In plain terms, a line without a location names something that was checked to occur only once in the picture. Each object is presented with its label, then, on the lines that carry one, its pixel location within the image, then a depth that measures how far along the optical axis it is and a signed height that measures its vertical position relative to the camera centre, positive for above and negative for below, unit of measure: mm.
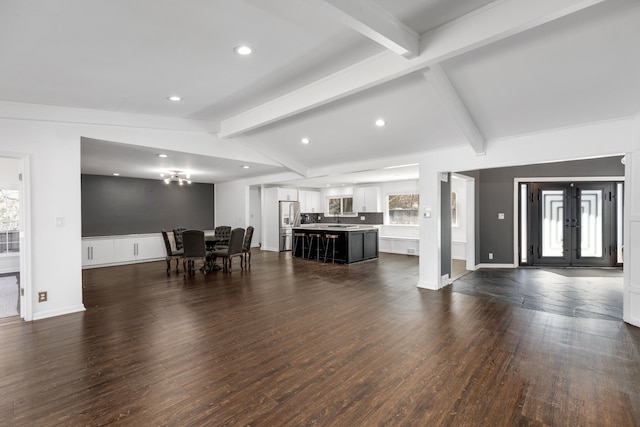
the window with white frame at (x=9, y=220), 6422 -123
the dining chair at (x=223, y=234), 8023 -580
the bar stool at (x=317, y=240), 8414 -796
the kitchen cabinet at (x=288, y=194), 10314 +614
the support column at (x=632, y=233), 3518 -295
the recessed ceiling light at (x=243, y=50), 2732 +1488
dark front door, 6914 -348
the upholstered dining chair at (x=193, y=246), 6211 -688
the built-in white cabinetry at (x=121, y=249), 7229 -914
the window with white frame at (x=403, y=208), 9336 +78
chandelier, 7191 +944
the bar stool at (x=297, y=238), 8835 -783
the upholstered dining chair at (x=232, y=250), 6652 -845
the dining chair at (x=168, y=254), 6603 -903
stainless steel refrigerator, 10141 -311
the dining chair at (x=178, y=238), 7422 -631
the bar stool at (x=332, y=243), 7975 -852
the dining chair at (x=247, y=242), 7309 -722
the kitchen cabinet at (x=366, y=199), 10109 +421
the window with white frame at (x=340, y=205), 10969 +228
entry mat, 4082 -1285
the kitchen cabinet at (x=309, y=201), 11065 +395
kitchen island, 7832 -882
